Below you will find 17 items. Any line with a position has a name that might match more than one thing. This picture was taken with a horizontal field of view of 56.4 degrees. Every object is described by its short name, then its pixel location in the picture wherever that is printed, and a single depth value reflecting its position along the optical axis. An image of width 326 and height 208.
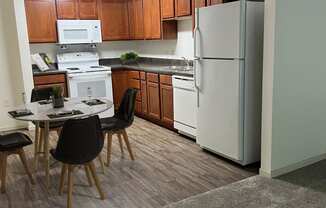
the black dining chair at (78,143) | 2.41
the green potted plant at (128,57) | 6.04
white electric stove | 5.19
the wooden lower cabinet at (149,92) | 4.65
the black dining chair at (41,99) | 3.59
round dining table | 2.74
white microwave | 5.35
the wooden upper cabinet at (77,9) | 5.37
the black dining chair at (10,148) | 2.90
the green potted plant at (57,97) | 3.11
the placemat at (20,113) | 2.86
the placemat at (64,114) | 2.76
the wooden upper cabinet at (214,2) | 3.64
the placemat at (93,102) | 3.28
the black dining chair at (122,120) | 3.41
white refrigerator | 3.08
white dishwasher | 4.02
